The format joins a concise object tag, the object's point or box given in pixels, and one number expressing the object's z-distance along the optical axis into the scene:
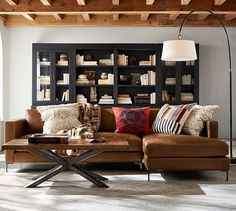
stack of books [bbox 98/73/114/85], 7.71
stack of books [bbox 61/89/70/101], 7.66
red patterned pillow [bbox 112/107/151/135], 5.29
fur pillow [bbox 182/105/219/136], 5.02
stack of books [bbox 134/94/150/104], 7.74
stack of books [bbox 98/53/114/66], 7.73
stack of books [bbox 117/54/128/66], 7.69
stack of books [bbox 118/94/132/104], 7.73
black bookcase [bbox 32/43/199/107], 7.60
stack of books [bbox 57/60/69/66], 7.64
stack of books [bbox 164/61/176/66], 7.68
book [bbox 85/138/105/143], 3.97
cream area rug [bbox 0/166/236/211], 3.35
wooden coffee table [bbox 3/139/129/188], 3.77
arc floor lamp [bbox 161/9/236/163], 5.01
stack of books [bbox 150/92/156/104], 7.70
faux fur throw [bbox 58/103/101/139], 5.31
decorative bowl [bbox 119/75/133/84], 7.71
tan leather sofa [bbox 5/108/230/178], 4.41
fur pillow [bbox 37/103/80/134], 5.09
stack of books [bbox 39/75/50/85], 7.62
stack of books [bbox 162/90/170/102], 7.70
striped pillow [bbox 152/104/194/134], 5.05
